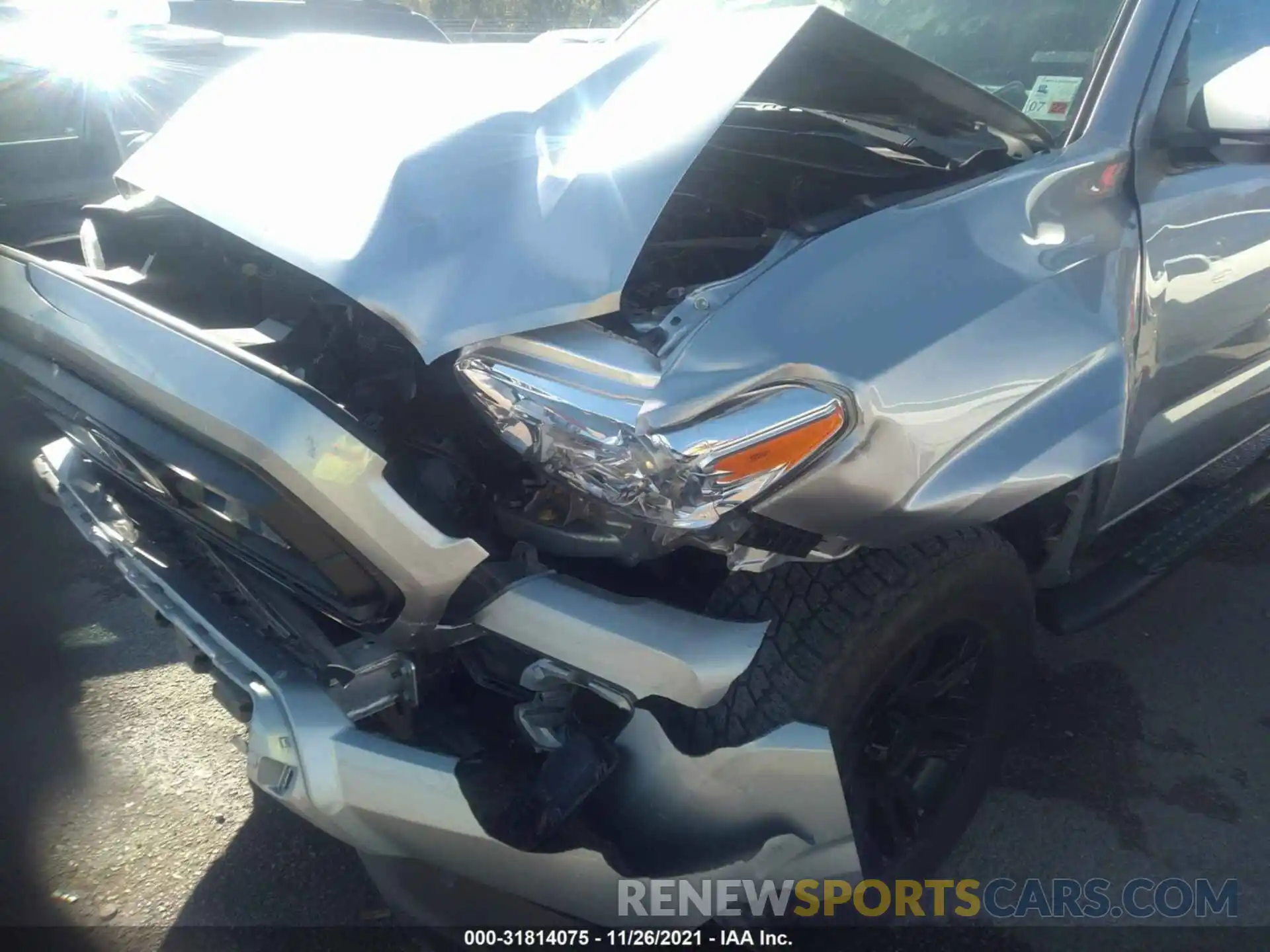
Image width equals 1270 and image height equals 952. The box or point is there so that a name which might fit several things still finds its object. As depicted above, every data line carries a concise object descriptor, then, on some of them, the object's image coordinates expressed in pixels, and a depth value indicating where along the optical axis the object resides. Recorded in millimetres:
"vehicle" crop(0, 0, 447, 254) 4188
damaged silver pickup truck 1587
